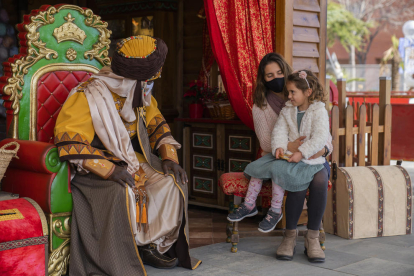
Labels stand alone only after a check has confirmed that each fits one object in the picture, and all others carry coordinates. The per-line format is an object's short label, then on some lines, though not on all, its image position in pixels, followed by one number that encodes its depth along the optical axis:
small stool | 3.56
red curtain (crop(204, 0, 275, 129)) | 4.08
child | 3.34
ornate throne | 2.91
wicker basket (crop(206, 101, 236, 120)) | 4.86
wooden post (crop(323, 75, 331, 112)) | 3.59
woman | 3.38
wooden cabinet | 4.70
